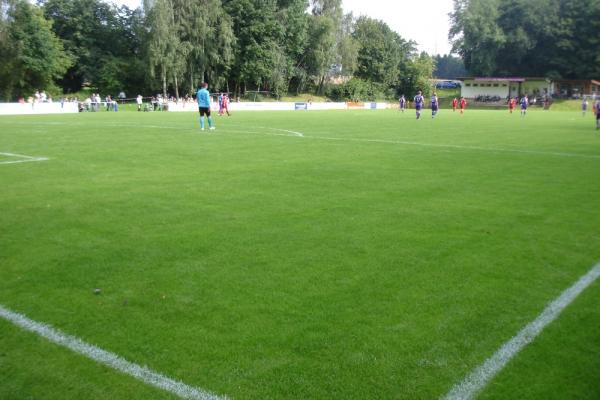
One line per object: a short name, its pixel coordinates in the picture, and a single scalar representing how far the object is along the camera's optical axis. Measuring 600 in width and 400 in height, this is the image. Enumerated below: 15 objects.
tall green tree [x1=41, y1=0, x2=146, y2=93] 67.19
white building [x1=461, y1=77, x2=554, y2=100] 87.69
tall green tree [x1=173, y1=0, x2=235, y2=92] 63.53
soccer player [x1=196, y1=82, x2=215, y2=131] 21.39
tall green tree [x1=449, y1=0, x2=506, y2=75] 92.12
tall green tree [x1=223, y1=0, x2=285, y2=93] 71.69
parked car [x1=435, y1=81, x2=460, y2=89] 113.81
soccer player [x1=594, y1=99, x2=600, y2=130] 26.62
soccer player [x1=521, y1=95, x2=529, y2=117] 47.13
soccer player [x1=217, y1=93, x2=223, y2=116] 39.09
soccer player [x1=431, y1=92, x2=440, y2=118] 38.37
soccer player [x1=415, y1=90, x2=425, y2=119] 37.16
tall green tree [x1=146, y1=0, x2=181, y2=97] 59.78
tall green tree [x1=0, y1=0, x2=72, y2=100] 57.72
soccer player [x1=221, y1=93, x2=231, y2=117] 38.91
